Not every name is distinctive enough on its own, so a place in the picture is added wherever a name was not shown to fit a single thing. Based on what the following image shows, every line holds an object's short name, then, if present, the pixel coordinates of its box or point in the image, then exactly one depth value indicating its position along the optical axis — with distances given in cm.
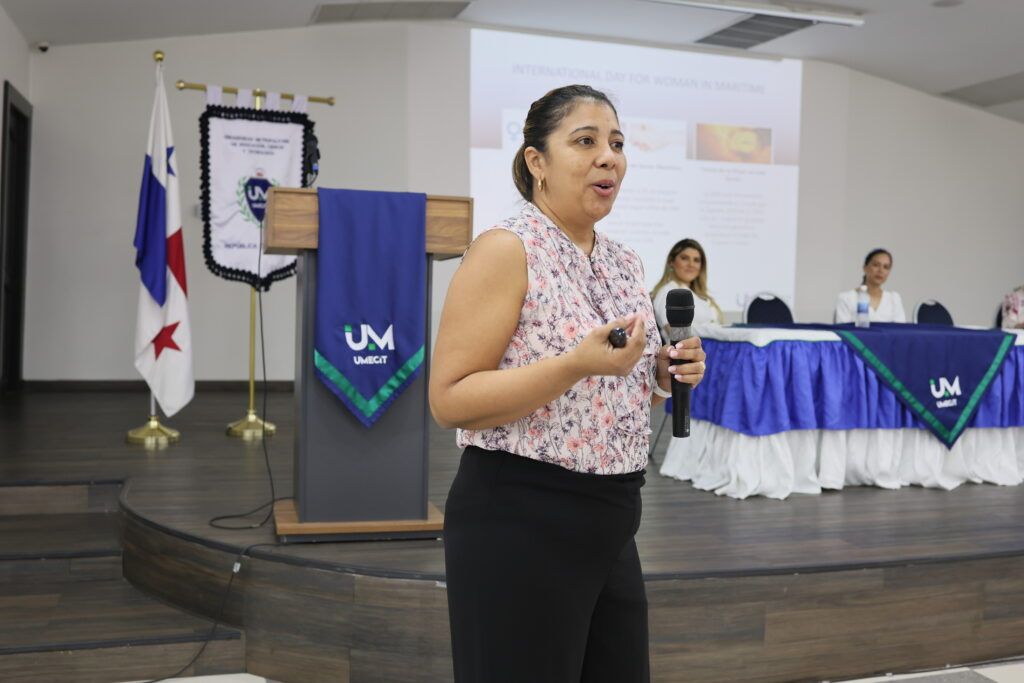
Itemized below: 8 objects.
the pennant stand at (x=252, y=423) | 515
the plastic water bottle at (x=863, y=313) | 473
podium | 274
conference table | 395
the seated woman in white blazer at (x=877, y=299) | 595
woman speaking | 123
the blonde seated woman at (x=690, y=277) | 508
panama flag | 486
